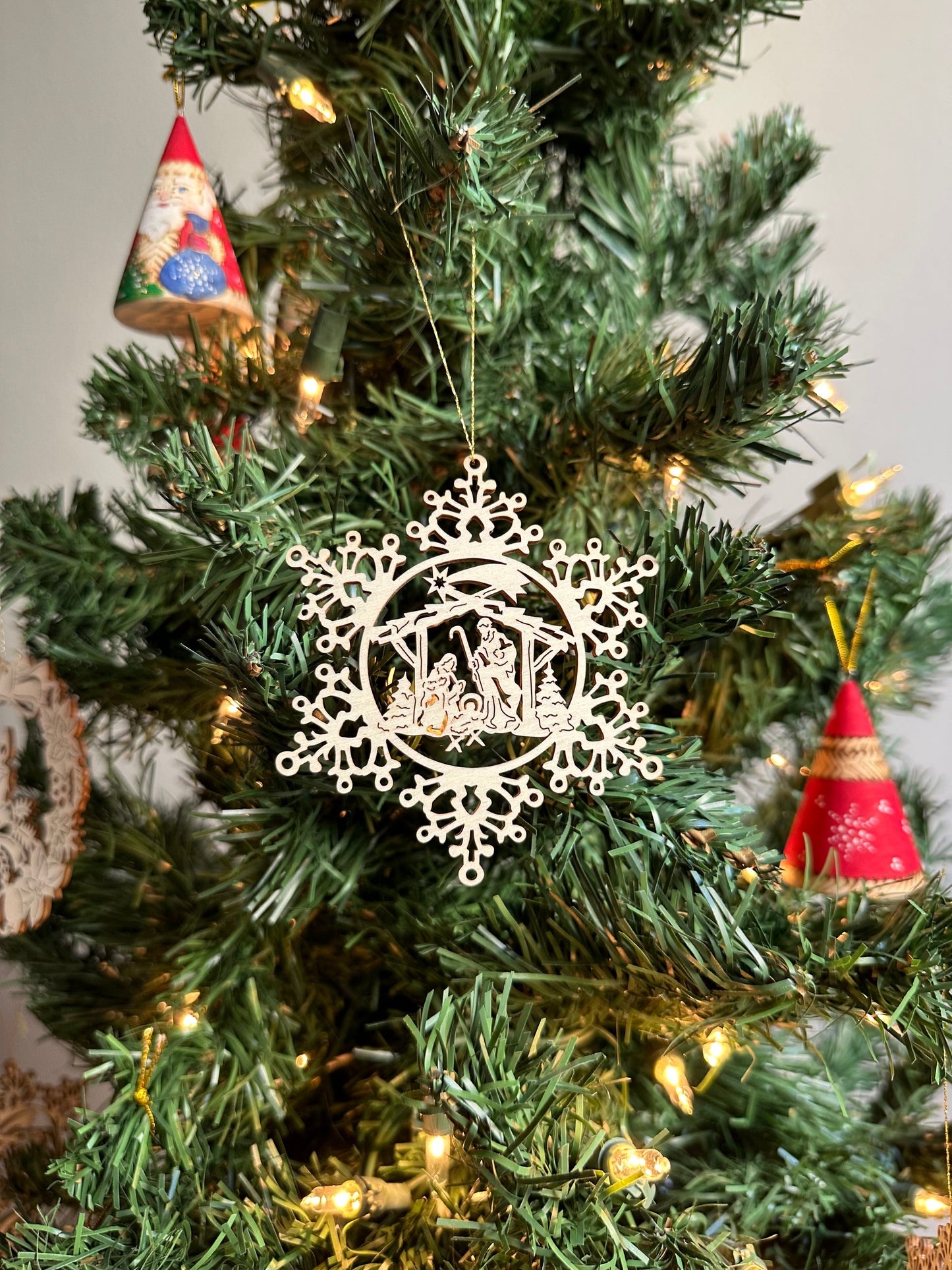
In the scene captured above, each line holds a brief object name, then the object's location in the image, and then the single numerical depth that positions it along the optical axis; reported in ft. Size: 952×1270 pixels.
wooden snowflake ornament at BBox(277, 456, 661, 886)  1.21
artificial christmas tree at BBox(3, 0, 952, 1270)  1.14
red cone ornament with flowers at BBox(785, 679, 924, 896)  1.43
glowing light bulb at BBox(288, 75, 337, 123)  1.44
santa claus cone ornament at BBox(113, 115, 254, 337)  1.51
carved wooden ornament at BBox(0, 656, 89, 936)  1.62
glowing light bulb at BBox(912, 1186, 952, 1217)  1.53
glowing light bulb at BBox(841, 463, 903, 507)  1.72
